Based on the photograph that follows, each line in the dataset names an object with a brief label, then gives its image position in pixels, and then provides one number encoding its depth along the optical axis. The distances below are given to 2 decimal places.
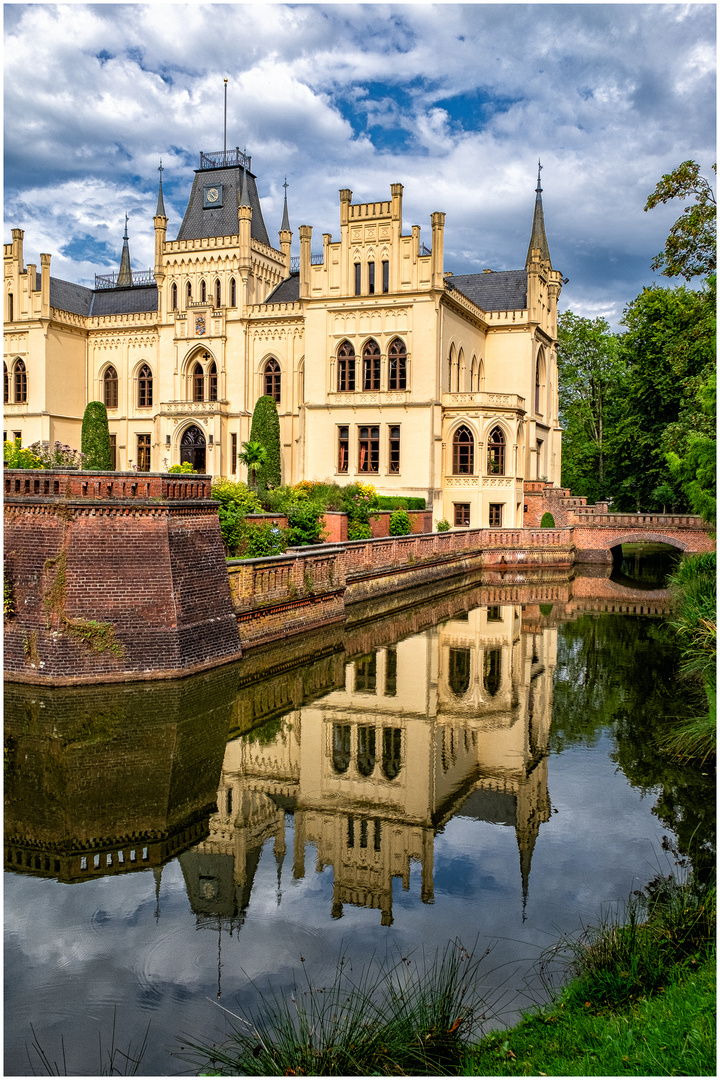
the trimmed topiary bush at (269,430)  39.28
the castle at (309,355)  37.19
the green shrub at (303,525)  25.77
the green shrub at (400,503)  35.75
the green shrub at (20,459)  22.28
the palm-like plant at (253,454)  36.41
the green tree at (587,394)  56.31
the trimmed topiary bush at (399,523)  32.28
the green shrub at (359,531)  29.66
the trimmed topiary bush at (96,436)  41.50
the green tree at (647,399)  40.44
